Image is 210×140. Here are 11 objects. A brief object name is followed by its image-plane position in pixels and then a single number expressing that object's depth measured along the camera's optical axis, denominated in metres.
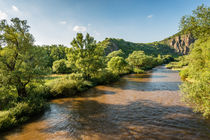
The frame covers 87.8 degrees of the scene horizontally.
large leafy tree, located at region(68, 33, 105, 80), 26.91
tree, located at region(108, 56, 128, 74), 42.19
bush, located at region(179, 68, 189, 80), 34.72
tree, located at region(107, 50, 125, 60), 82.99
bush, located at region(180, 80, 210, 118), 8.48
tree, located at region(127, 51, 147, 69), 61.10
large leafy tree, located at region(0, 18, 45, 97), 11.83
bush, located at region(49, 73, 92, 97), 18.44
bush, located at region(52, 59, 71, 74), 48.22
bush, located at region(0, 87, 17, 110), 11.18
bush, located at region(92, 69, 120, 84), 28.89
